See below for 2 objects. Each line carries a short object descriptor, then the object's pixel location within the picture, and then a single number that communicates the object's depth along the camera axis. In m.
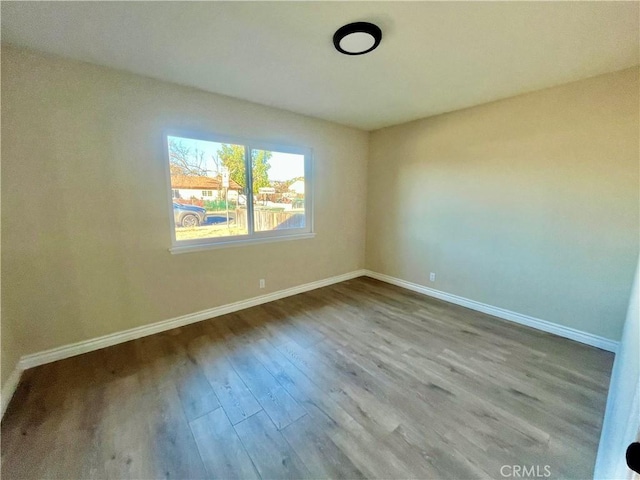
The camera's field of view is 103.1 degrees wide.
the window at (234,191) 2.66
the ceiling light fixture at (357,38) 1.64
